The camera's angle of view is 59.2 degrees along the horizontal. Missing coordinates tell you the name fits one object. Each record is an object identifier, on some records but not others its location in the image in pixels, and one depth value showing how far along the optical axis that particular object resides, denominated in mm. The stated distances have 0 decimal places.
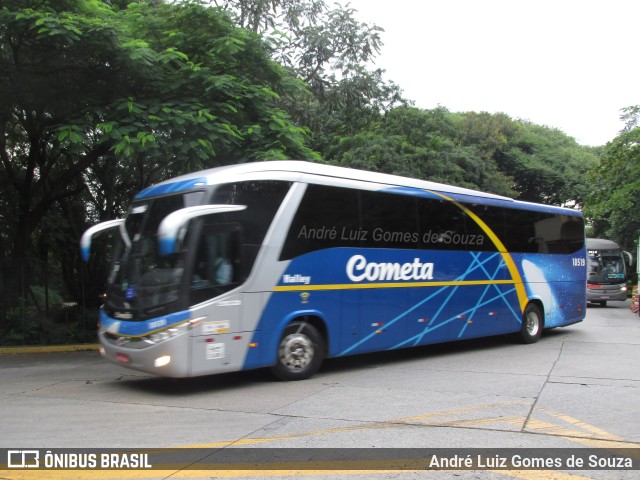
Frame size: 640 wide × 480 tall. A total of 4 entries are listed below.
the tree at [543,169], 38656
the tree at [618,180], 25453
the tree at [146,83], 10586
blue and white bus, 7816
